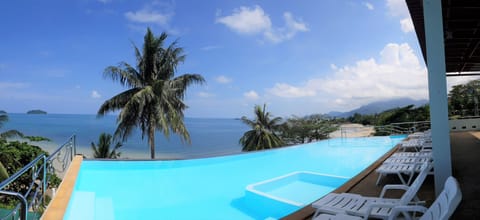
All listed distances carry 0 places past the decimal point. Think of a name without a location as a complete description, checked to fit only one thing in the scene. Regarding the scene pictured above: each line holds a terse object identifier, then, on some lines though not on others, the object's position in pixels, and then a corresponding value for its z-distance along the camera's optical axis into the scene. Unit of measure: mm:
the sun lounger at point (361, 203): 2266
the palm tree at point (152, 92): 12414
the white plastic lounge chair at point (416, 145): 5886
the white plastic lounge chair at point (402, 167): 3879
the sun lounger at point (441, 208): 1267
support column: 2904
